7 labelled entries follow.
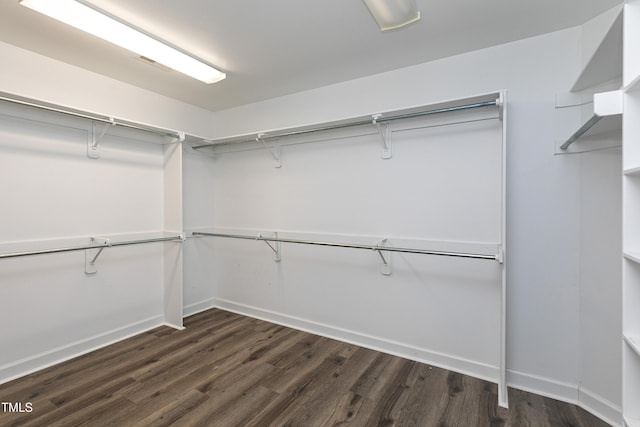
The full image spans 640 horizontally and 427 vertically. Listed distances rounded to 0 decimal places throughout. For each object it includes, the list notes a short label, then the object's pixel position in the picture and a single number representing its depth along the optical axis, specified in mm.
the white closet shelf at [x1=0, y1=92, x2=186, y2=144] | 2064
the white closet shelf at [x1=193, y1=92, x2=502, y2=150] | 2072
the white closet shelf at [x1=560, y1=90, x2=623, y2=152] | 1247
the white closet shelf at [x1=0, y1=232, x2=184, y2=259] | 2197
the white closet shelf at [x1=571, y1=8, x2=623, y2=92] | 1390
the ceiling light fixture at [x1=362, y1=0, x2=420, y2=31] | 1652
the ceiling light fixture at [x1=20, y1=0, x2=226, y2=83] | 1641
